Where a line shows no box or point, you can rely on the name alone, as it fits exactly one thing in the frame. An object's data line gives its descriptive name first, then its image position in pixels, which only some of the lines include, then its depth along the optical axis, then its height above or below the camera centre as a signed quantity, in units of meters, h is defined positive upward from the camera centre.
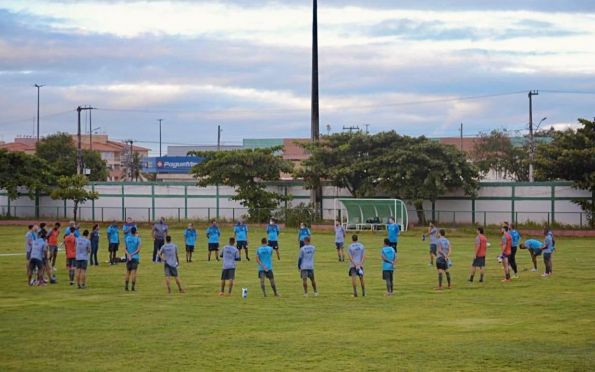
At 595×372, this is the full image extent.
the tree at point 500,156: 101.31 +3.54
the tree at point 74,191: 77.81 -0.54
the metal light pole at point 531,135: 83.94 +5.02
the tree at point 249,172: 73.38 +1.03
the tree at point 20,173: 82.69 +1.03
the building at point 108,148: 183.25 +7.30
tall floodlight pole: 72.69 +7.26
